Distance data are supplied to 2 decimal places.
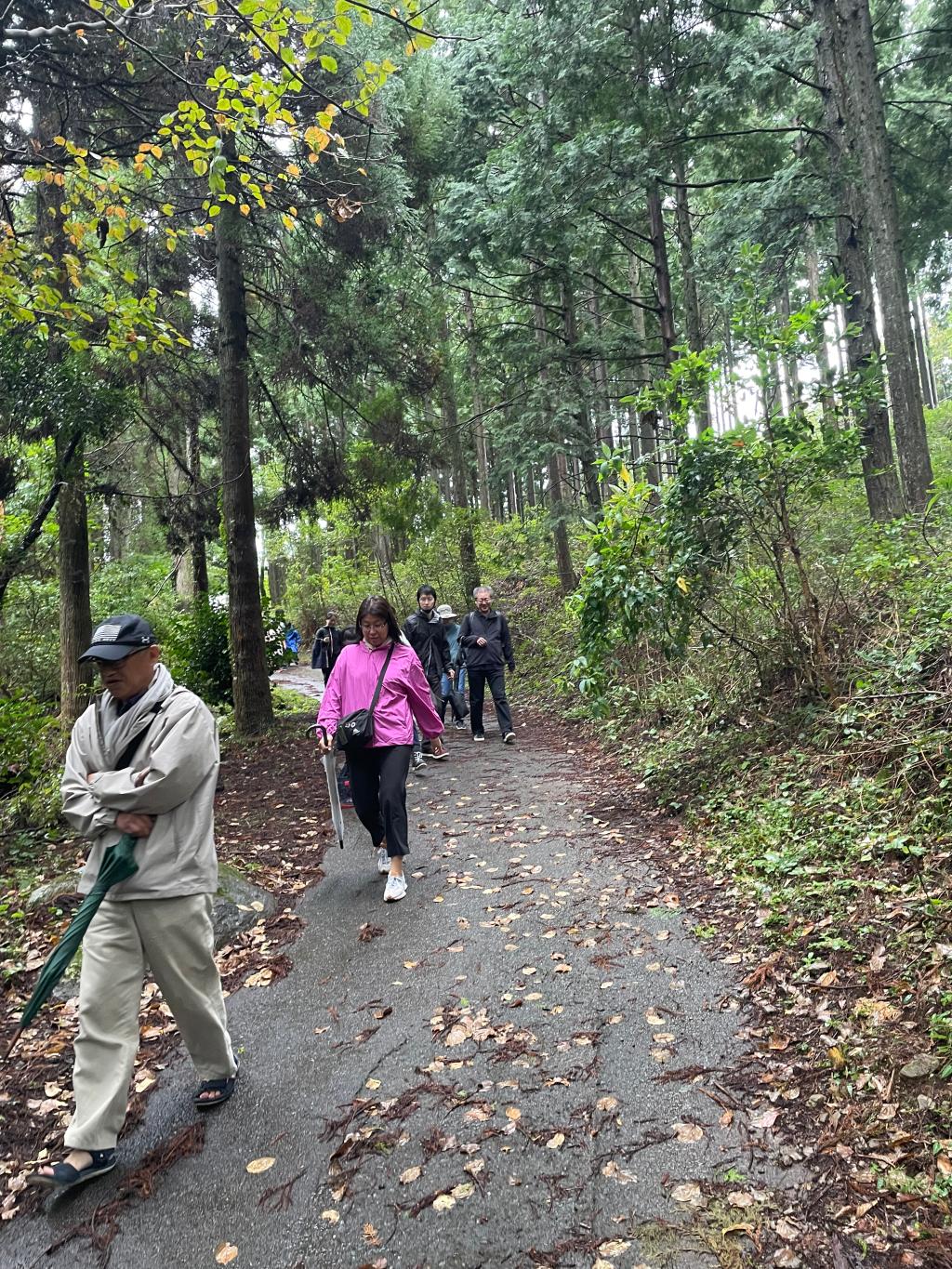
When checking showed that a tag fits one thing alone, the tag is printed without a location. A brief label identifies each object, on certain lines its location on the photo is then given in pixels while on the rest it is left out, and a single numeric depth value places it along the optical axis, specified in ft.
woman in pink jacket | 18.88
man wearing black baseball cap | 10.14
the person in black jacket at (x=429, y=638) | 37.76
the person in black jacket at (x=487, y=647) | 36.83
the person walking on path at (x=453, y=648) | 38.50
